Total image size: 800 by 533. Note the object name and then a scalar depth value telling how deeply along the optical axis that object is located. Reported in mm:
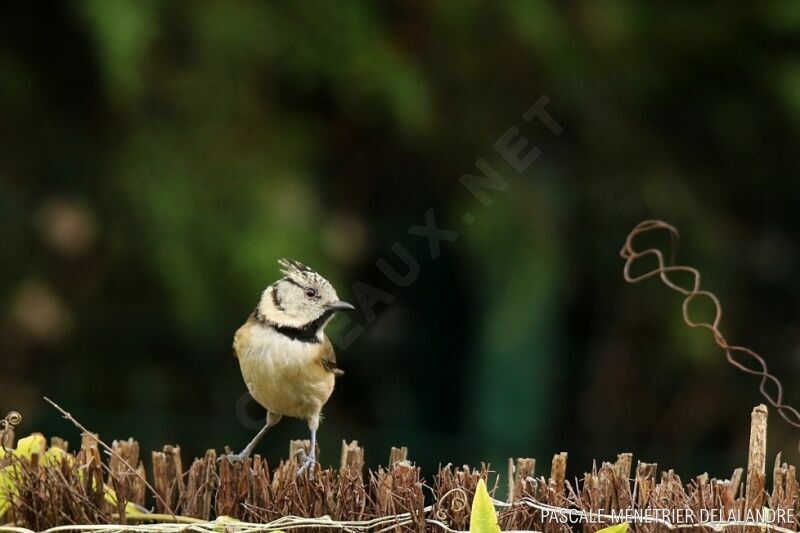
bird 5203
